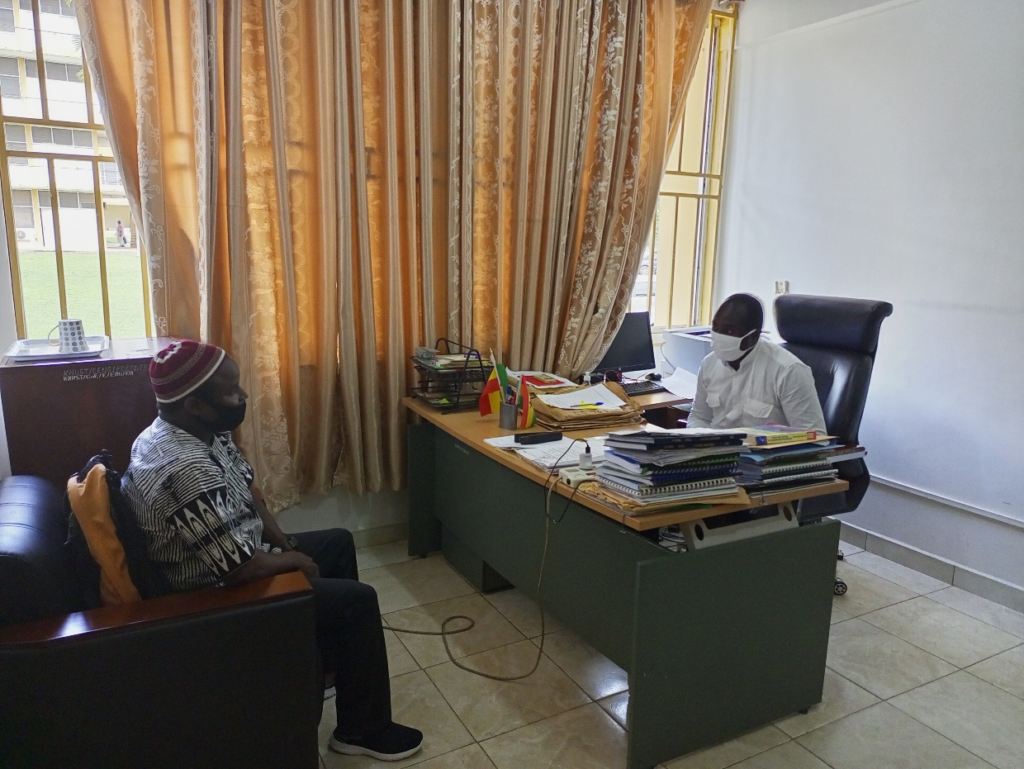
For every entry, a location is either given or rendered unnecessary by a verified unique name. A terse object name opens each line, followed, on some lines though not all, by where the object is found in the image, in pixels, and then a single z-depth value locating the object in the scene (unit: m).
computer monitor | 3.53
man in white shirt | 2.53
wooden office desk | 1.79
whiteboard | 2.74
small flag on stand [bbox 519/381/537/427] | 2.63
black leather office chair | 2.67
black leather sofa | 1.40
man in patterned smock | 1.58
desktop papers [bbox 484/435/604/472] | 2.14
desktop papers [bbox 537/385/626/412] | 2.72
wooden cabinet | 2.06
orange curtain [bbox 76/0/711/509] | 2.52
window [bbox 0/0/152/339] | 2.46
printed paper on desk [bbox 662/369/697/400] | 3.29
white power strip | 1.95
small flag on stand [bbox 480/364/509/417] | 2.78
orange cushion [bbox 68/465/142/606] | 1.55
